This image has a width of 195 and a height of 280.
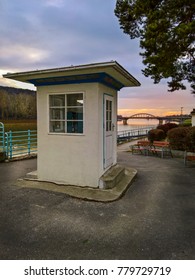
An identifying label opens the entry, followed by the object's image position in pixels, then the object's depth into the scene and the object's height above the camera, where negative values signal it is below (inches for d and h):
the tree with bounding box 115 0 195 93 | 334.3 +169.2
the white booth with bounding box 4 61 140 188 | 194.2 +11.6
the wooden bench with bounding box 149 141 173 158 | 419.0 -38.5
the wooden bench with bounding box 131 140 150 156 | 437.6 -36.9
